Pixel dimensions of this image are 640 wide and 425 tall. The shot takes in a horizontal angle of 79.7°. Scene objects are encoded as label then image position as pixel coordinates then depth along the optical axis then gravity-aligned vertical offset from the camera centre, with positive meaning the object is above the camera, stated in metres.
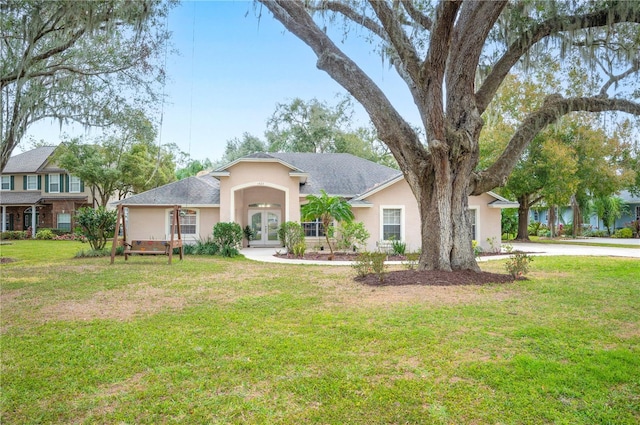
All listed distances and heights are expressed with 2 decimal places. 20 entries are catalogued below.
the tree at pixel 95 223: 16.34 +0.08
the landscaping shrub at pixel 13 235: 27.02 -0.65
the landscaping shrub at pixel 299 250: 15.80 -1.14
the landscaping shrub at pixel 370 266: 8.86 -1.06
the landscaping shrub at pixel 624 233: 28.50 -1.08
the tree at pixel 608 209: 29.97 +0.80
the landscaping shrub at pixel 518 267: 9.38 -1.17
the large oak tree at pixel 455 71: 8.53 +3.56
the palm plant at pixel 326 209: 15.18 +0.53
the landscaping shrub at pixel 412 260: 10.53 -1.11
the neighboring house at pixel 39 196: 28.62 +2.28
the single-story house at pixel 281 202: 17.44 +1.02
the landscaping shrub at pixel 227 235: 16.41 -0.49
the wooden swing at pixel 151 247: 13.21 -0.80
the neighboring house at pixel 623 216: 32.67 +0.31
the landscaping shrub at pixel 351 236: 16.30 -0.61
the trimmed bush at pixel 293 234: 16.69 -0.50
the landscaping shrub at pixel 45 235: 26.83 -0.66
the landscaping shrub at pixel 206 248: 16.75 -1.08
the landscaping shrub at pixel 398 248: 16.52 -1.15
